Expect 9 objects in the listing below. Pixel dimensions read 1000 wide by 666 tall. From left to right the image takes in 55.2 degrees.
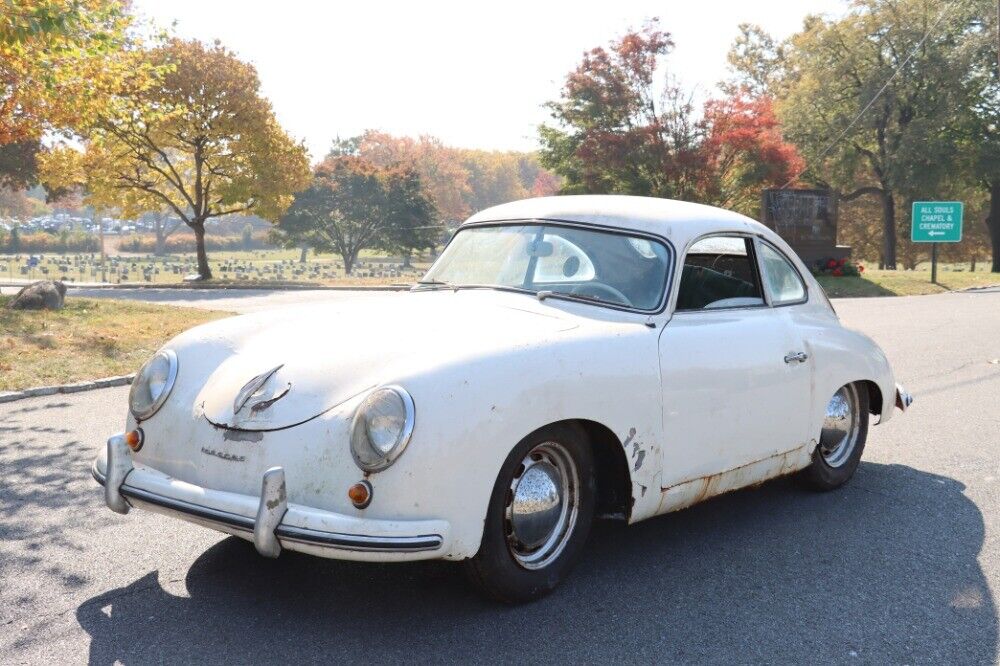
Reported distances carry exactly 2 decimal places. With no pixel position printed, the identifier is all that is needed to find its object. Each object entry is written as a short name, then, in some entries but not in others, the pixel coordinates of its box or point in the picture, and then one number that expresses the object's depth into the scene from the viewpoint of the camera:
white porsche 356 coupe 3.27
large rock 15.85
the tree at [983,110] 37.53
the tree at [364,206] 53.62
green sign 31.23
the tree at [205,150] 32.72
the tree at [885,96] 38.31
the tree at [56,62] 10.52
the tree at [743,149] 31.22
